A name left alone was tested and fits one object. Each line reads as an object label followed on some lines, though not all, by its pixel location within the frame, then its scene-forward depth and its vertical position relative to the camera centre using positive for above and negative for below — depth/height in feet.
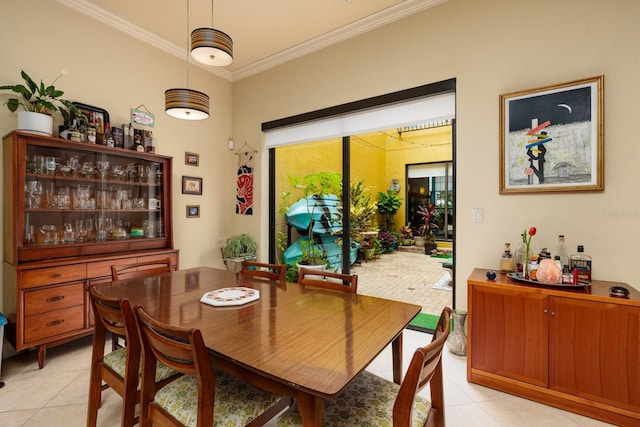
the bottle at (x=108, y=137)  9.81 +2.42
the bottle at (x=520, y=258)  7.65 -1.23
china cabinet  7.76 -0.42
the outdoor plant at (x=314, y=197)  13.11 +0.62
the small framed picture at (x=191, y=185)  12.75 +1.12
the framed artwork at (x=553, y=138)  7.14 +1.83
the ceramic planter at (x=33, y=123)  7.97 +2.38
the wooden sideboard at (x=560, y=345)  5.73 -2.81
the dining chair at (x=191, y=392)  3.44 -2.55
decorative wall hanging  14.08 +1.46
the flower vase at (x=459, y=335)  8.50 -3.56
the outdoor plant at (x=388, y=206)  21.75 +0.35
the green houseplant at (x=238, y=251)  13.19 -1.76
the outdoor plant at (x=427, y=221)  20.79 -0.73
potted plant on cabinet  7.91 +2.95
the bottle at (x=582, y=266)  6.68 -1.24
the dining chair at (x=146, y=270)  7.11 -1.57
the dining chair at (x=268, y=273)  7.38 -1.58
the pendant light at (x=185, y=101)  6.75 +2.49
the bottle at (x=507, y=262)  7.72 -1.33
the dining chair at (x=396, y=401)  3.05 -2.55
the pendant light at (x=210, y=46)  6.17 +3.44
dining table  3.18 -1.69
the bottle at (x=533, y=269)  6.82 -1.34
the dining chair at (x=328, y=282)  6.17 -1.58
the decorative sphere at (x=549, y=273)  6.55 -1.36
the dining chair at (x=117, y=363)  4.52 -2.58
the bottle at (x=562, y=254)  7.08 -1.03
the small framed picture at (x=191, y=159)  12.84 +2.26
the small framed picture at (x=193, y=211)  12.94 -0.01
